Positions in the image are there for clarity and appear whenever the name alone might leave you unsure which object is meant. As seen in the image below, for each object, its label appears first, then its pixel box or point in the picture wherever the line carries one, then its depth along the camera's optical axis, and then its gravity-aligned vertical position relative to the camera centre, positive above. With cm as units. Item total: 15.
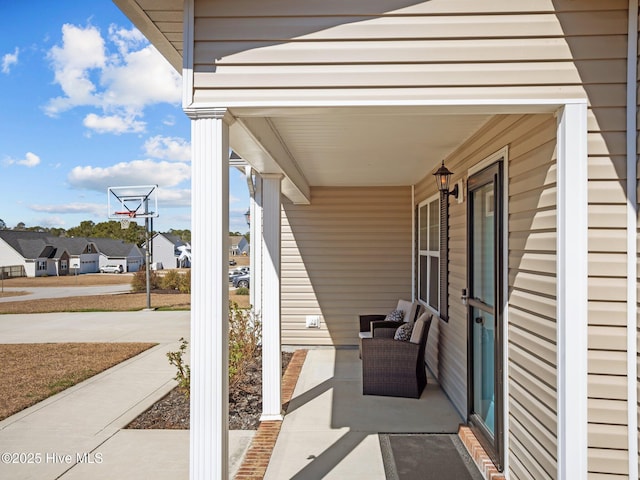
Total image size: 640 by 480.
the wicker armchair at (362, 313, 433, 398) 496 -123
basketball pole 1390 -32
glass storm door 314 -43
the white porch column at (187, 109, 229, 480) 221 -25
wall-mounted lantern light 451 +67
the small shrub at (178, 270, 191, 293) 2072 -163
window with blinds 580 -3
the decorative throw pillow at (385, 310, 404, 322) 656 -94
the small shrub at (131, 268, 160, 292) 2089 -149
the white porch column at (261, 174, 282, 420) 438 -51
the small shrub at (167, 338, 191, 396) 454 -129
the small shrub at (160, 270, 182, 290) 2130 -146
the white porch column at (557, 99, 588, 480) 212 -23
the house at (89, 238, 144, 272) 4672 -52
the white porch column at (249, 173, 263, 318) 741 -1
